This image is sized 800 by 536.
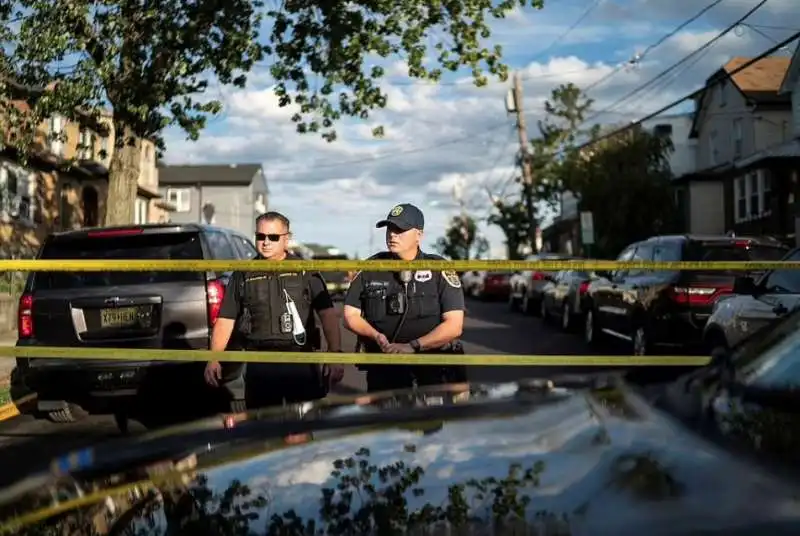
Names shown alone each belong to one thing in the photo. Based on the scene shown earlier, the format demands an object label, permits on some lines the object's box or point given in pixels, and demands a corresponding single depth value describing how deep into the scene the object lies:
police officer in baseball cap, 4.80
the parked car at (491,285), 31.55
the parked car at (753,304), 7.28
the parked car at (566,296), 15.15
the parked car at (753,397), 2.02
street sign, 28.12
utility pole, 35.06
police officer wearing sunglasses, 4.93
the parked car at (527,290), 21.08
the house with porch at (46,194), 27.42
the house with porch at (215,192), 67.12
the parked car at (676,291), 10.35
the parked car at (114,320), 6.76
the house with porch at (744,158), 30.47
